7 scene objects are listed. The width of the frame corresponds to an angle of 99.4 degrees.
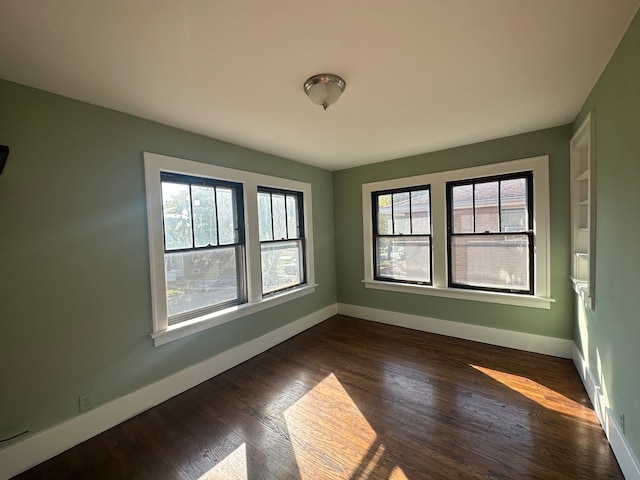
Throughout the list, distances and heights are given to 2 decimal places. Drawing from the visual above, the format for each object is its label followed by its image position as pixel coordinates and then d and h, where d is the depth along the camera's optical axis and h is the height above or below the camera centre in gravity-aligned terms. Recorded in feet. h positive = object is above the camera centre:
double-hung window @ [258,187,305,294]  11.48 -0.19
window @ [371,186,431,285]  12.56 -0.22
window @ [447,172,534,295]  10.31 -0.23
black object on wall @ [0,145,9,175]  5.15 +1.71
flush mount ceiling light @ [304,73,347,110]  5.80 +3.19
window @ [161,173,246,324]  8.38 -0.25
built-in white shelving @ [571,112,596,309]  7.82 +0.45
